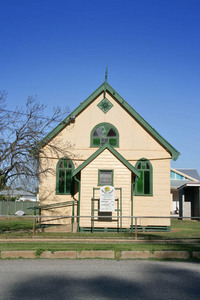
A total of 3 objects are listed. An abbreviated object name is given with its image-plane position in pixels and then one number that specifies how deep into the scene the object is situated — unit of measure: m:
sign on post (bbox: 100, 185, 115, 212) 19.16
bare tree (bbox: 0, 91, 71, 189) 18.36
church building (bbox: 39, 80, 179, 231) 20.16
